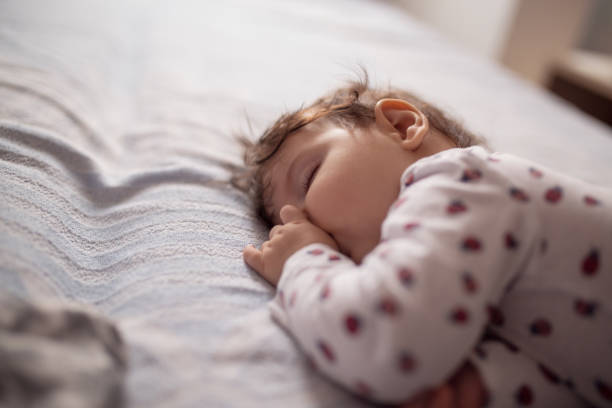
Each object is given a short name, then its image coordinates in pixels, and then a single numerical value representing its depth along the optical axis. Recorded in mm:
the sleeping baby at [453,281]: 458
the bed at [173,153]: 503
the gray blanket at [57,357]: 403
